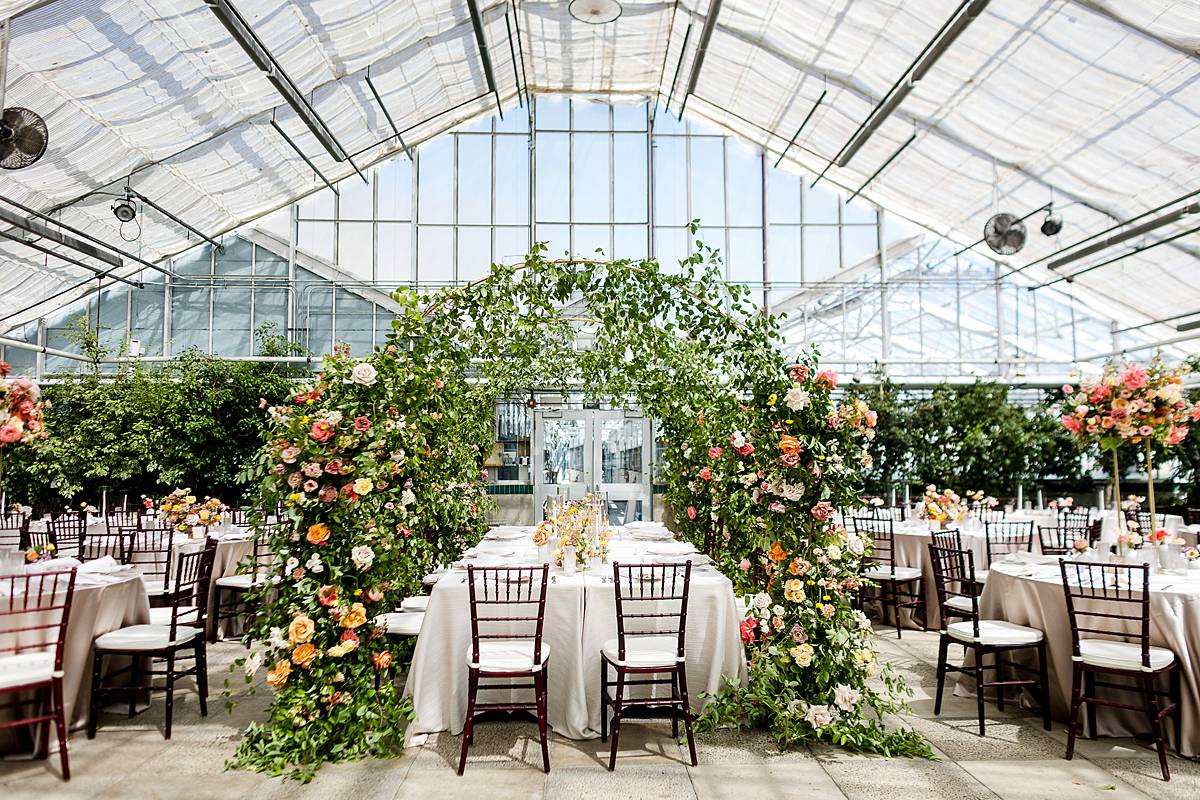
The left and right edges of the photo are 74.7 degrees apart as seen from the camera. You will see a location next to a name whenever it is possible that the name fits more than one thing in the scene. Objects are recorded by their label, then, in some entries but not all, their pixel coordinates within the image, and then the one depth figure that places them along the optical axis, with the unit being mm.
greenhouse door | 13742
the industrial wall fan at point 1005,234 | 8562
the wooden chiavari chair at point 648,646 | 3926
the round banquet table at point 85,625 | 4156
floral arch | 4047
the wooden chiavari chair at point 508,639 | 3844
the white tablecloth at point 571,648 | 4285
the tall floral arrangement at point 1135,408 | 4695
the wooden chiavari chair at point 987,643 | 4324
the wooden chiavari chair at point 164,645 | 4215
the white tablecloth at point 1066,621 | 3932
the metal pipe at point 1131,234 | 8289
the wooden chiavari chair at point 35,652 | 3643
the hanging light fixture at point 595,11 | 8911
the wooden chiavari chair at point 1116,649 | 3814
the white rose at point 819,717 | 4113
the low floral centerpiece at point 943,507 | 6766
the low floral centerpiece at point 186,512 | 6398
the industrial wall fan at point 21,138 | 6055
